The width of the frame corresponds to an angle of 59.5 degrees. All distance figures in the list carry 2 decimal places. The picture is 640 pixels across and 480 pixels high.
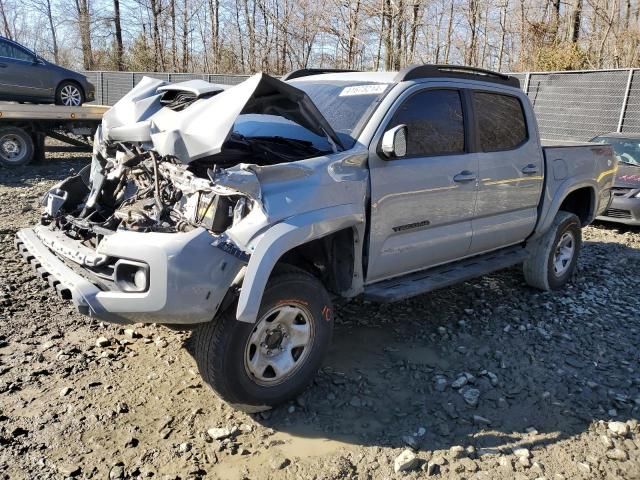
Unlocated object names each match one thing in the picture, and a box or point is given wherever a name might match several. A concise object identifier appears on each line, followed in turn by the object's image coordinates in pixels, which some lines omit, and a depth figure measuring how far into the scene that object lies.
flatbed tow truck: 11.05
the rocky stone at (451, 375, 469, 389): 3.82
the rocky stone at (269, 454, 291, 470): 2.96
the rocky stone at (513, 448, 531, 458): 3.14
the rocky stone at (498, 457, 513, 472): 3.04
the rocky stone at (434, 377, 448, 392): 3.78
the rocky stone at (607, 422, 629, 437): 3.40
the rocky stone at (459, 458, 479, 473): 3.02
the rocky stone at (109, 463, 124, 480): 2.81
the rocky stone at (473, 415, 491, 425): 3.44
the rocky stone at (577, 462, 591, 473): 3.06
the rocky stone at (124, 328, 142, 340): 4.31
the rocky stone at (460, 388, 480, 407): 3.64
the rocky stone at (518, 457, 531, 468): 3.07
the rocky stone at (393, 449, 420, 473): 2.98
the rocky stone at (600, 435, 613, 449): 3.28
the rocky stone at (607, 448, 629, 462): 3.18
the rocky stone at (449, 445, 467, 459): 3.12
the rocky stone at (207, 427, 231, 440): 3.16
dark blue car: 11.88
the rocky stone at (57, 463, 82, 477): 2.82
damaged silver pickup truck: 3.02
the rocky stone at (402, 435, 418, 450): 3.18
